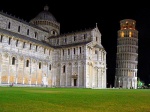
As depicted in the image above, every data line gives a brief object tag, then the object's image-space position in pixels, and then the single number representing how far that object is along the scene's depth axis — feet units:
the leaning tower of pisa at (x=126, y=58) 321.52
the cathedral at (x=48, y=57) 154.40
